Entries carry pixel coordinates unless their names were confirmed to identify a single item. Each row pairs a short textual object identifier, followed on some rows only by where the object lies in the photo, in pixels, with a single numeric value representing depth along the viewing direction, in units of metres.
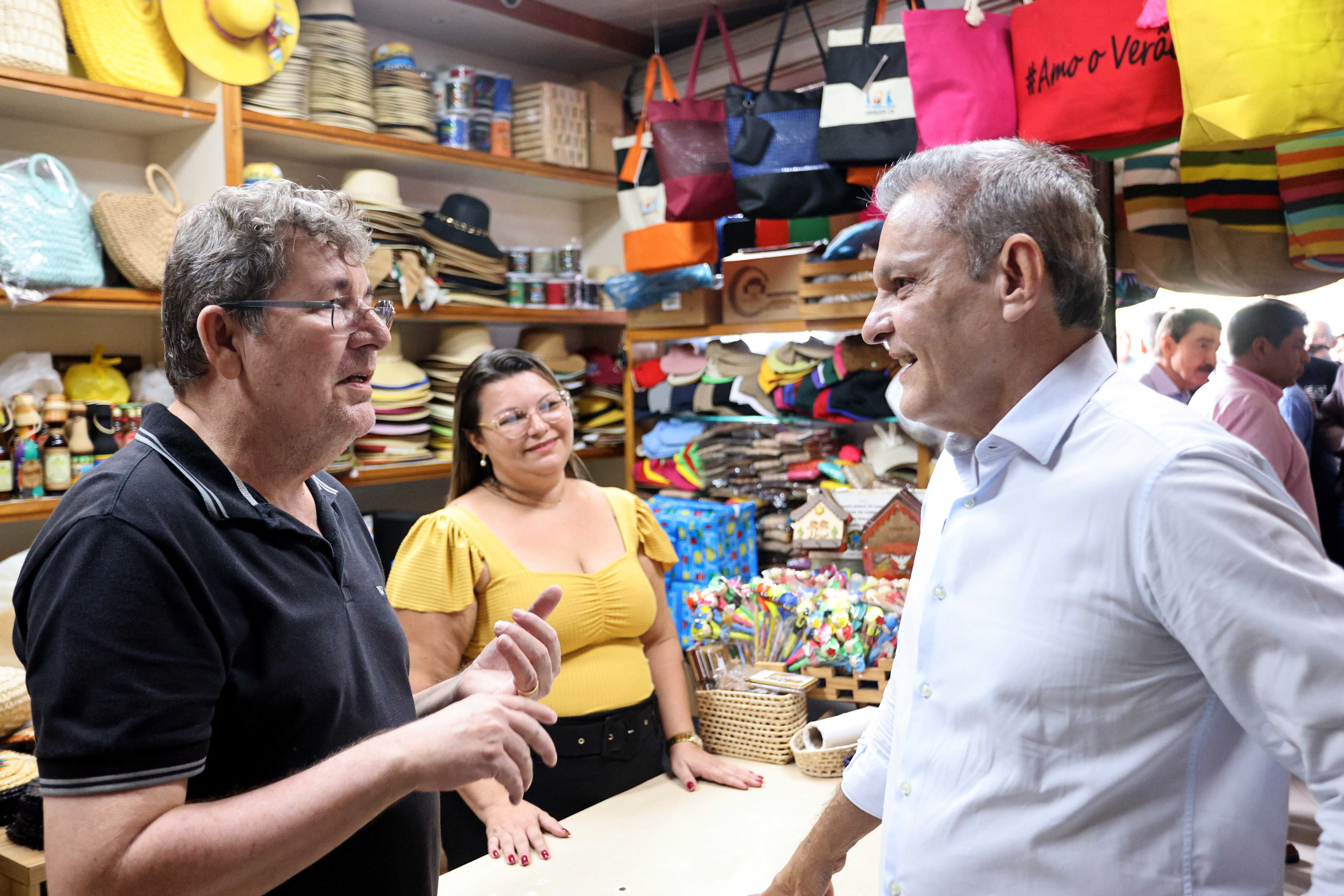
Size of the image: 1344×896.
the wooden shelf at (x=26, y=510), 2.78
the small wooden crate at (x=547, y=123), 4.18
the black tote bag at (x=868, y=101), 2.70
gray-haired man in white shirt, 0.92
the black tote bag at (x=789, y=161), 3.01
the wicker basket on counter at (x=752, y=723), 2.18
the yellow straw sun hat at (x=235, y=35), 3.06
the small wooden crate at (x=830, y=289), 3.39
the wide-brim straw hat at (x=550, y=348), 4.31
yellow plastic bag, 3.09
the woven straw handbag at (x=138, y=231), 2.96
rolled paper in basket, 2.02
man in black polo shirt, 0.93
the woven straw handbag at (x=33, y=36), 2.71
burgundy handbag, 3.30
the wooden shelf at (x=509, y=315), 3.83
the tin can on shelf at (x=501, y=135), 4.10
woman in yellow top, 2.21
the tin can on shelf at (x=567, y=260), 4.34
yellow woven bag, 2.91
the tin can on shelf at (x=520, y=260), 4.21
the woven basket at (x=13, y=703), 2.30
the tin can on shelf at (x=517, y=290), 4.18
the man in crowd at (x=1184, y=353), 2.89
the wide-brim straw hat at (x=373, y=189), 3.59
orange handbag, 3.51
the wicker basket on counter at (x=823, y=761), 2.06
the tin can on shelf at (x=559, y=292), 4.31
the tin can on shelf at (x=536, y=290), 4.24
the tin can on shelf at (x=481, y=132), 4.04
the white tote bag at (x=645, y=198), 3.54
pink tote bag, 2.47
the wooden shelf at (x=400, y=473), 3.58
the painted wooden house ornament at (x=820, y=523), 3.36
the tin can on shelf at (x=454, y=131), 3.90
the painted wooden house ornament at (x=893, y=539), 3.08
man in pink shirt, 2.72
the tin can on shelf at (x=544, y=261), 4.30
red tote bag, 2.11
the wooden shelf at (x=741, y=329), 3.50
